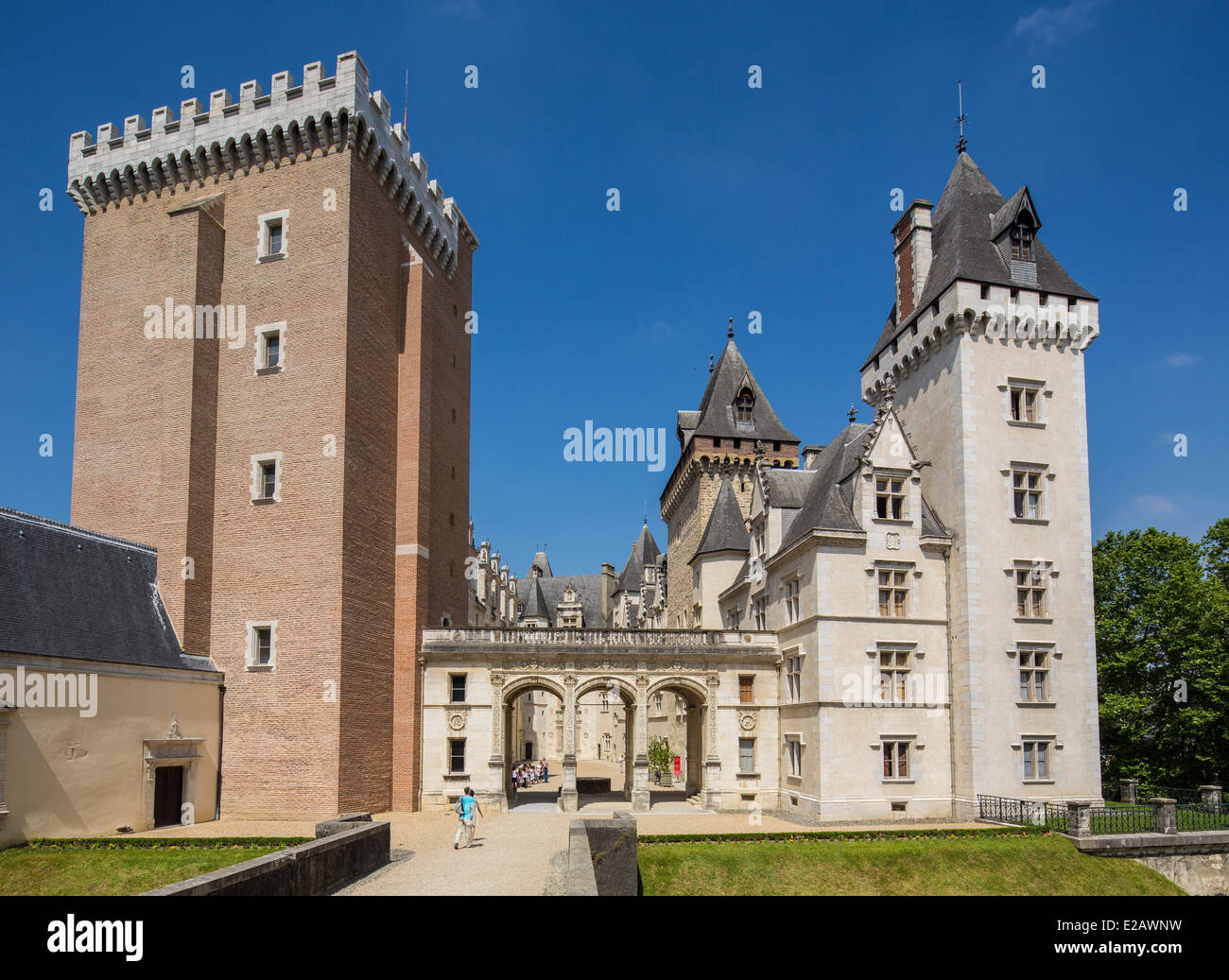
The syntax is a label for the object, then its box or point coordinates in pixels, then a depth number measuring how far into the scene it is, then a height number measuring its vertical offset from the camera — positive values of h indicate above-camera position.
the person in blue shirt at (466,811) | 24.89 -5.22
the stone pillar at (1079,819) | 27.36 -5.91
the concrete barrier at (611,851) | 19.98 -5.10
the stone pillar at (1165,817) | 28.06 -5.96
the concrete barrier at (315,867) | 14.53 -4.71
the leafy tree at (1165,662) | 39.09 -2.02
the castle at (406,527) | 33.22 +3.14
